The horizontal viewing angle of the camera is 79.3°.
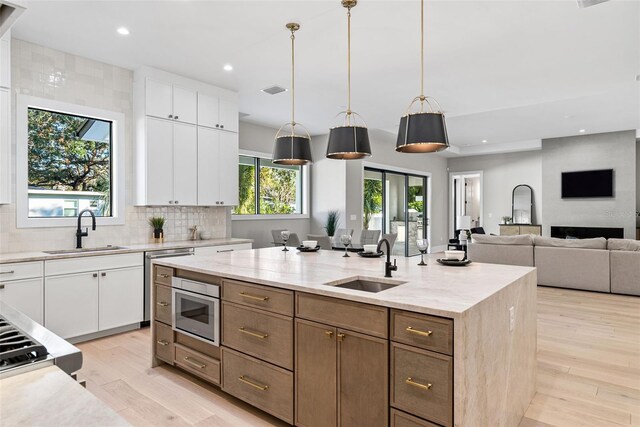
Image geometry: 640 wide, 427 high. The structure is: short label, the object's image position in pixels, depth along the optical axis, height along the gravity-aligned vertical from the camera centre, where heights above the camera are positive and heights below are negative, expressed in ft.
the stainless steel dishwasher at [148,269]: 13.70 -1.91
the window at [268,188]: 22.37 +1.68
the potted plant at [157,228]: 15.57 -0.52
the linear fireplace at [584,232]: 27.55 -1.34
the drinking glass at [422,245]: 8.75 -0.70
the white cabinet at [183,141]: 14.64 +3.04
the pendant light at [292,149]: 11.05 +1.89
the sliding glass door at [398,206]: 28.22 +0.70
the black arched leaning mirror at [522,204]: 33.17 +0.86
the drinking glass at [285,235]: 12.16 -0.65
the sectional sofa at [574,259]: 18.16 -2.30
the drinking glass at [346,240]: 10.81 -0.72
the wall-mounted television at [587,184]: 28.09 +2.24
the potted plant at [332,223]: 24.78 -0.54
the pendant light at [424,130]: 7.85 +1.74
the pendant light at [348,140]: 9.79 +1.91
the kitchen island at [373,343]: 5.41 -2.14
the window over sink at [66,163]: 12.43 +1.86
